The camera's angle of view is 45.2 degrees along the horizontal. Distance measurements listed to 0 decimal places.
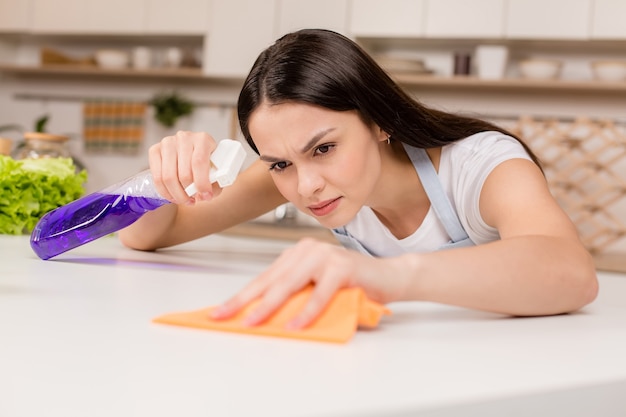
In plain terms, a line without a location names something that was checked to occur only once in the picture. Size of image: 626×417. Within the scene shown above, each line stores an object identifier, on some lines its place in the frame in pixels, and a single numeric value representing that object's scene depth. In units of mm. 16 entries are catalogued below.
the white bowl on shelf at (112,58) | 4035
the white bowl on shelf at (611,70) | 3229
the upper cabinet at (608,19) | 3209
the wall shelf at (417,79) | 3317
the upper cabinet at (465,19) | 3375
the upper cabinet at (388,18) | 3504
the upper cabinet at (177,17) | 3871
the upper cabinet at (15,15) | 4176
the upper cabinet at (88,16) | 3996
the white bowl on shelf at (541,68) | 3318
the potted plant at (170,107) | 4055
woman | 666
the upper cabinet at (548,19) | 3264
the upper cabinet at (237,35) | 3758
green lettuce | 1322
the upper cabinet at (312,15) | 3611
